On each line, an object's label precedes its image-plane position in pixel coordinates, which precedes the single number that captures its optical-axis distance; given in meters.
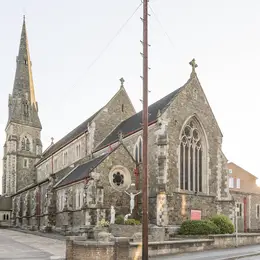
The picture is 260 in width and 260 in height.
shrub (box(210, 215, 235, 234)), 27.78
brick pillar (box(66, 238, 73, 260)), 16.05
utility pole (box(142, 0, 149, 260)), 13.80
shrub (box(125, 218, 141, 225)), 25.45
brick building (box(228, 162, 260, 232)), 41.66
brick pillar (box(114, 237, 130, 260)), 14.92
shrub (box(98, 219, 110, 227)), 23.19
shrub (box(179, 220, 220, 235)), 26.27
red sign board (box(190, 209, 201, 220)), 29.92
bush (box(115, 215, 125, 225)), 25.75
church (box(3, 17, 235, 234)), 28.78
